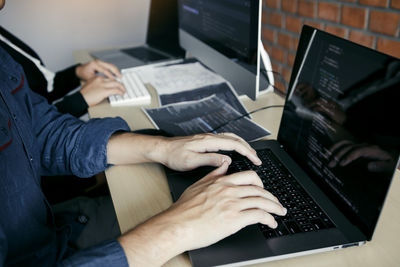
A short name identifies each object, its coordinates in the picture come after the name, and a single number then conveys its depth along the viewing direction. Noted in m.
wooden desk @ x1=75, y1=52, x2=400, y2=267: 0.51
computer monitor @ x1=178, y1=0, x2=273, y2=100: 0.94
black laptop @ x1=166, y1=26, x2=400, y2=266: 0.51
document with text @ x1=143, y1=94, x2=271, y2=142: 0.90
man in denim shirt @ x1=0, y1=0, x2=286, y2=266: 0.53
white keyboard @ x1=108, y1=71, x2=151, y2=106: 1.13
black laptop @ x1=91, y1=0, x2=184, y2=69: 1.58
